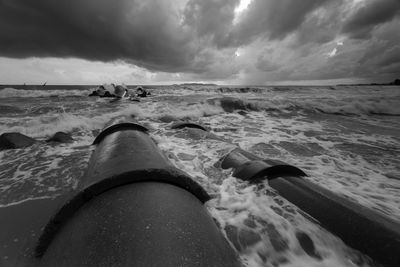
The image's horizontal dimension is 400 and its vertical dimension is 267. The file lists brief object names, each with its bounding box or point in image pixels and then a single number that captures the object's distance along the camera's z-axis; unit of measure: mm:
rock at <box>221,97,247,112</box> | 13173
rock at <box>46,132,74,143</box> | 5830
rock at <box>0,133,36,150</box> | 5141
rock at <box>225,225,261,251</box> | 2107
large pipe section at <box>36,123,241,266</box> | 1054
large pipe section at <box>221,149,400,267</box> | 1686
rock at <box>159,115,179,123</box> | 9547
